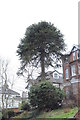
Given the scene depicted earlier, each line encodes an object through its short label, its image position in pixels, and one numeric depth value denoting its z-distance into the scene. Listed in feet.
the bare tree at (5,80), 113.74
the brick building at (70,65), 115.44
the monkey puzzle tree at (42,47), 115.34
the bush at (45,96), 88.91
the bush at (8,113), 102.05
